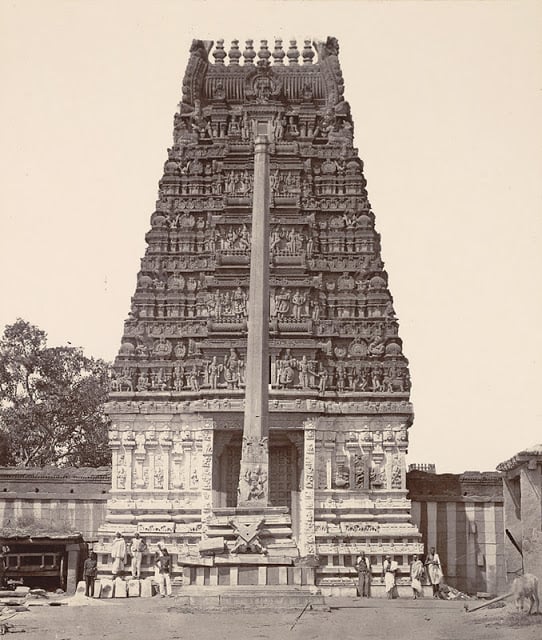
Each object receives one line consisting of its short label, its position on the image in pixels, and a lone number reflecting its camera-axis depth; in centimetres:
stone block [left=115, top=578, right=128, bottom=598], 3381
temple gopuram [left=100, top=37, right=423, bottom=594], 3825
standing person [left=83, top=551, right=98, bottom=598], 3418
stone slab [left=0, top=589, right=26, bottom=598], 3090
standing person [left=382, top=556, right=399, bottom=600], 3562
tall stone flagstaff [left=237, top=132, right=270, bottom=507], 2848
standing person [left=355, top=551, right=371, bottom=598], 3559
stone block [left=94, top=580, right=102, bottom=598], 3431
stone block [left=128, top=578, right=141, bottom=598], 3406
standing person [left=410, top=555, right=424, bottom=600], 3616
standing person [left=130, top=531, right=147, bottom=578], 3656
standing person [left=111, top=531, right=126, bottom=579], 3647
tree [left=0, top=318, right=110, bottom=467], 5306
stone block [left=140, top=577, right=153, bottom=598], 3412
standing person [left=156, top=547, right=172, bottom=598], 3441
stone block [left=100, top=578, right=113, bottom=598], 3412
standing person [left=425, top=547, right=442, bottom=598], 3644
